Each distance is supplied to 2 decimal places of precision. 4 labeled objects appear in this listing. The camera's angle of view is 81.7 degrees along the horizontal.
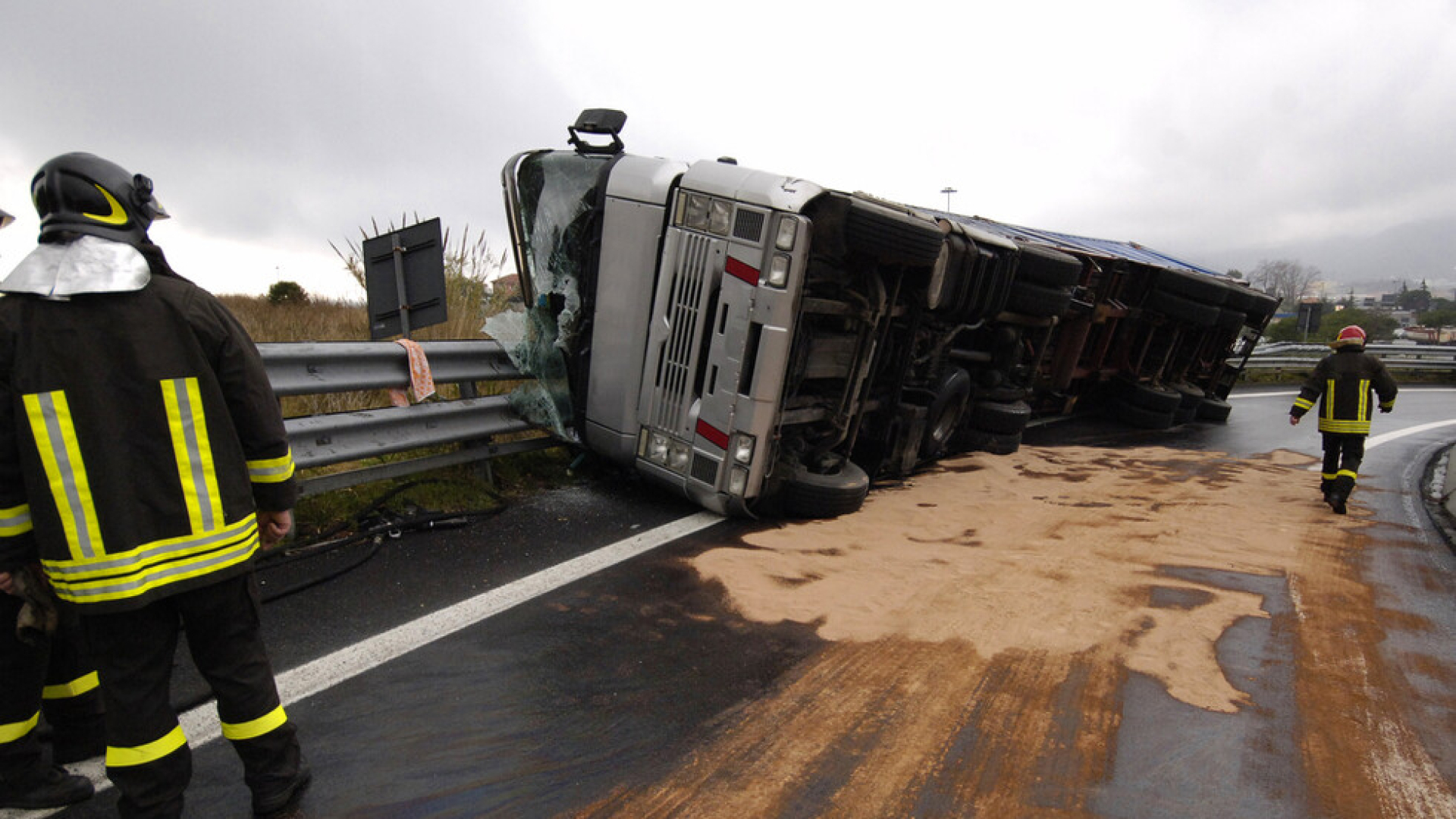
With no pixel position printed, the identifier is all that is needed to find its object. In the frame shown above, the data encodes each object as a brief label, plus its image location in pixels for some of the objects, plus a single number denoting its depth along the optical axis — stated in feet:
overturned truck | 14.25
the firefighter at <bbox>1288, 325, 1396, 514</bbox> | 20.62
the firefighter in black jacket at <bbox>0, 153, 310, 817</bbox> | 5.89
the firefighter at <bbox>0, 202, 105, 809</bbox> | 6.45
